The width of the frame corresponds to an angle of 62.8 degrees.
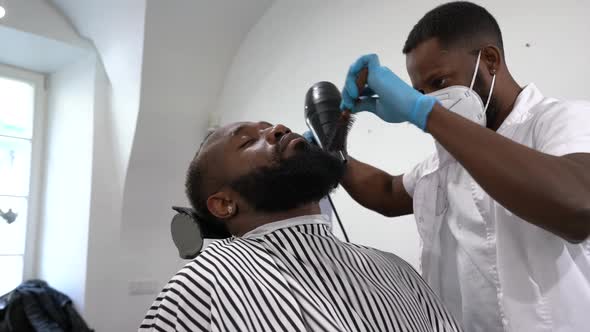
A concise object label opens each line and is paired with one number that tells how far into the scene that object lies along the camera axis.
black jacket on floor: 2.92
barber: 0.97
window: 3.44
